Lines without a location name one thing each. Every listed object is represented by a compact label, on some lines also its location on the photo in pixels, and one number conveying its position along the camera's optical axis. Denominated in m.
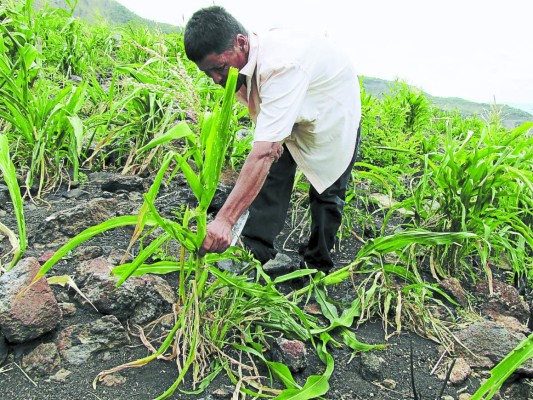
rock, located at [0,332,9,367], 1.52
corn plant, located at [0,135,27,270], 1.58
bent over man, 1.71
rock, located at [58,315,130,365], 1.57
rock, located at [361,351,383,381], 1.70
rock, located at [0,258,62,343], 1.51
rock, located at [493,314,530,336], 2.11
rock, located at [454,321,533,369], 1.85
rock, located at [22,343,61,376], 1.51
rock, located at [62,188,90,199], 2.57
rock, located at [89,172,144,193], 2.67
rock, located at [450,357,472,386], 1.73
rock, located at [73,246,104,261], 2.00
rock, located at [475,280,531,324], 2.24
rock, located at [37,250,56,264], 1.88
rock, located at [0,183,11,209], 2.41
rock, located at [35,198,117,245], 2.14
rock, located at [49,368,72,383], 1.48
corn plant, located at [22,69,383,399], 1.36
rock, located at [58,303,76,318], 1.71
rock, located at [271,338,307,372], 1.64
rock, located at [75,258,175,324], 1.69
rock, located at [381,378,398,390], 1.68
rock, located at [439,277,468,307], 2.23
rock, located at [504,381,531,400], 1.71
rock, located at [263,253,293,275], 2.34
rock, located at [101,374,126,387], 1.49
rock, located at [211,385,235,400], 1.50
